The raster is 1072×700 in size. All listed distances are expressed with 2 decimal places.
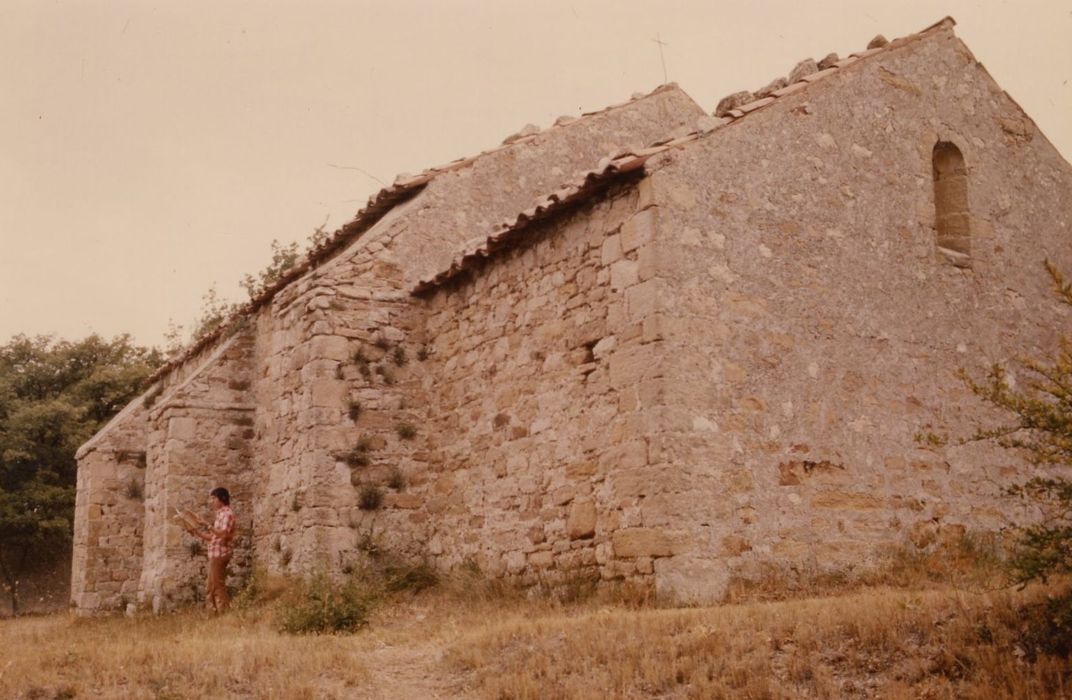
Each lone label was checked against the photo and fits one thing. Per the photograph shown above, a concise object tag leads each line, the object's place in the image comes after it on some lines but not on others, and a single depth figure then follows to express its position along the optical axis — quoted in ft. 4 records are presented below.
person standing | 42.63
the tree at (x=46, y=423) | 83.46
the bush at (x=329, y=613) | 32.35
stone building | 30.78
